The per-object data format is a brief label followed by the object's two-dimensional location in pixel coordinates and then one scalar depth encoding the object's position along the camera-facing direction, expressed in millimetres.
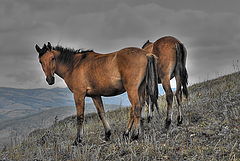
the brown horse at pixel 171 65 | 18859
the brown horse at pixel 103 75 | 15633
